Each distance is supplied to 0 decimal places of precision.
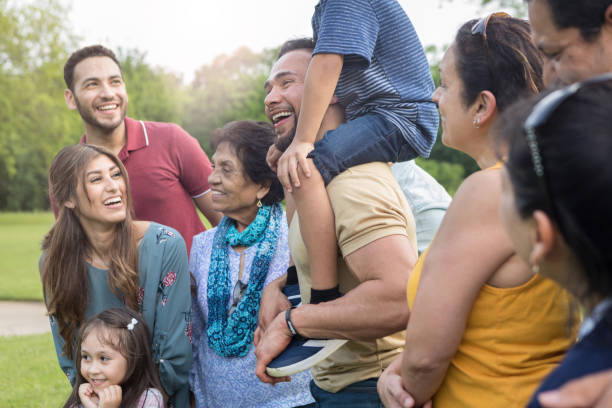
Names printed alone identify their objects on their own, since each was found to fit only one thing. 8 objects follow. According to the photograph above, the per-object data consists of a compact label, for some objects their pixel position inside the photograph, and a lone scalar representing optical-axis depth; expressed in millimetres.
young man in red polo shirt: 4078
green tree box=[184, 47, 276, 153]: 37062
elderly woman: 2953
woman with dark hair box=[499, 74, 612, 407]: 990
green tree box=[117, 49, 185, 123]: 47781
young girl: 3037
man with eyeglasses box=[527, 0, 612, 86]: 1434
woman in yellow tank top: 1436
